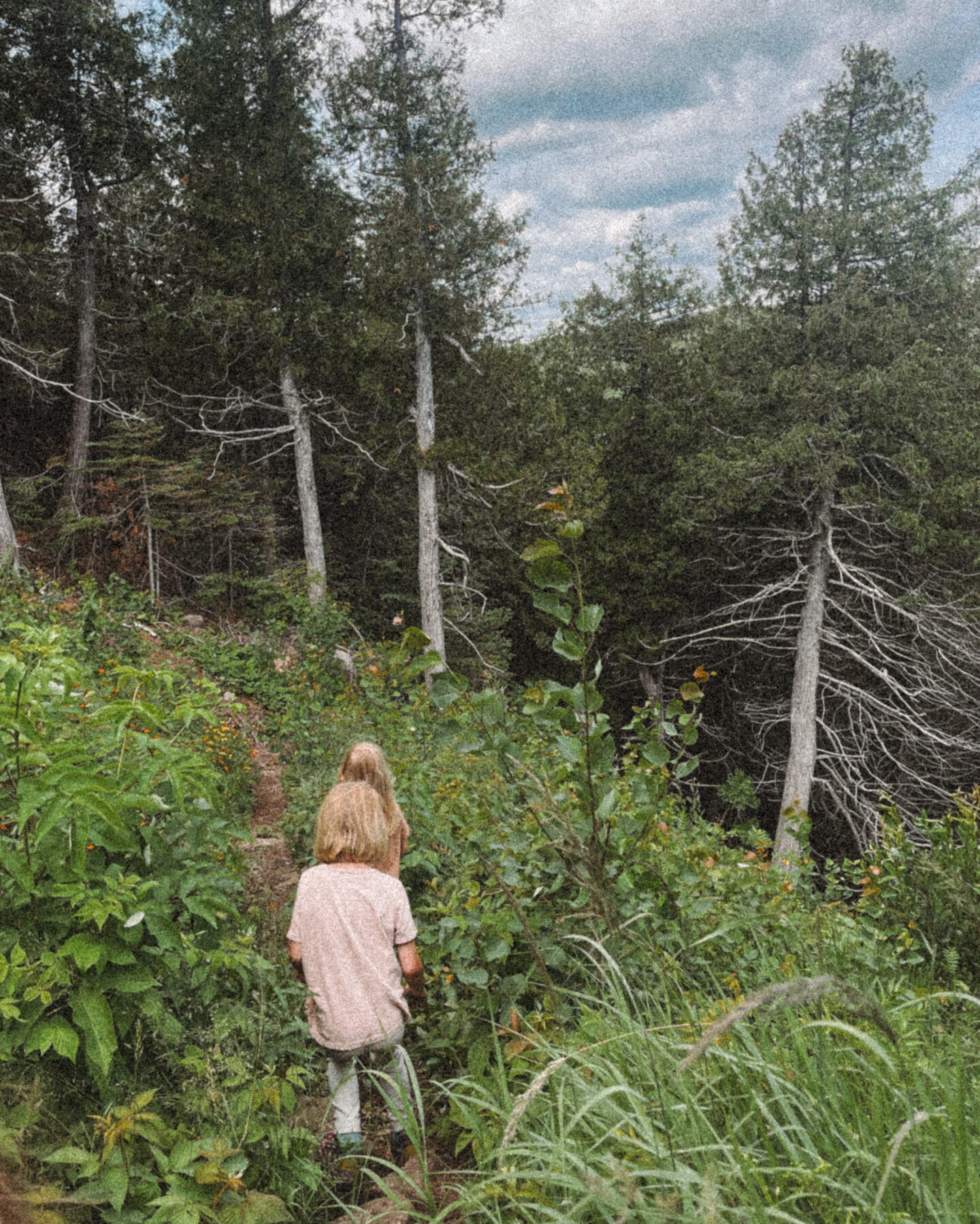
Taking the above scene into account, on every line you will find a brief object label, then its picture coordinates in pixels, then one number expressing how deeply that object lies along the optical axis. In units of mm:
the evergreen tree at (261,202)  11898
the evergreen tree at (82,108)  11125
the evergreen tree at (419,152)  11383
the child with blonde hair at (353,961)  2512
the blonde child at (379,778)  3258
